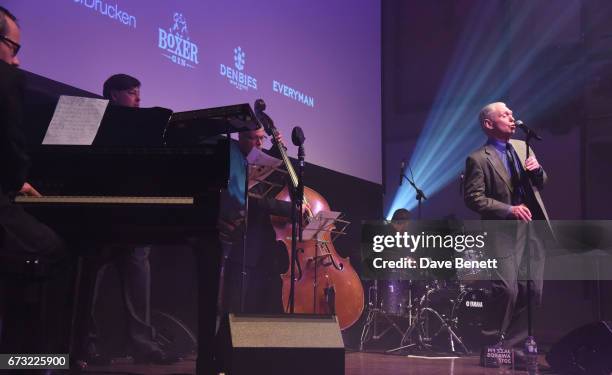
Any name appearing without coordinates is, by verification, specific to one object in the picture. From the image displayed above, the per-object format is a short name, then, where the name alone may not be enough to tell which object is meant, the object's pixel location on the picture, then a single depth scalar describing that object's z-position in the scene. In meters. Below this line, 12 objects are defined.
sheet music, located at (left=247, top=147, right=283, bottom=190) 4.60
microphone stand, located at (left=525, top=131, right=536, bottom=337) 3.80
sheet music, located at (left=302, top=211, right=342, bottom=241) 5.27
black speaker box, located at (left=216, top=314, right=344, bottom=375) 2.73
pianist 2.26
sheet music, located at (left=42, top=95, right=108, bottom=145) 3.17
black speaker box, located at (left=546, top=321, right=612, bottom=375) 3.52
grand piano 2.83
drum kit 6.23
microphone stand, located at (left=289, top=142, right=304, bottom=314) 4.43
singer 4.29
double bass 5.14
